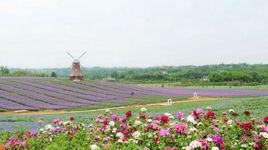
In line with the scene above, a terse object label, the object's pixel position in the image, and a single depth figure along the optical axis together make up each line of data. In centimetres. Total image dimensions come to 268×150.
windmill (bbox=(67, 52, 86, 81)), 5561
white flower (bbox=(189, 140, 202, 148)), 629
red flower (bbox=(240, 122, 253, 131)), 816
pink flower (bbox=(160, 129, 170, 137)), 744
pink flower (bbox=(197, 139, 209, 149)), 653
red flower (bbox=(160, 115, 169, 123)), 844
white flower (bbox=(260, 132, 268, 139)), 733
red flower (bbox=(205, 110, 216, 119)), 903
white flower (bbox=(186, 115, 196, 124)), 812
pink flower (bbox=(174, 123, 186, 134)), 769
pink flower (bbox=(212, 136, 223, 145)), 732
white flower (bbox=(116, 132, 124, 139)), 791
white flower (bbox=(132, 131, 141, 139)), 776
